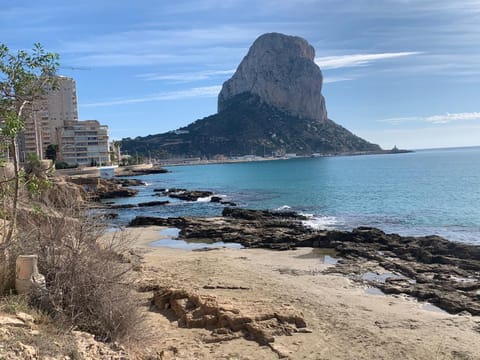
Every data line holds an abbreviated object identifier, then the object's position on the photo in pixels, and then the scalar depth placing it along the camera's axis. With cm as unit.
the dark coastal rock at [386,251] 1515
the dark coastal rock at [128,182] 8101
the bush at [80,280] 782
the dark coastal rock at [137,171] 12278
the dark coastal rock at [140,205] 4766
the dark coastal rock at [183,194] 5634
